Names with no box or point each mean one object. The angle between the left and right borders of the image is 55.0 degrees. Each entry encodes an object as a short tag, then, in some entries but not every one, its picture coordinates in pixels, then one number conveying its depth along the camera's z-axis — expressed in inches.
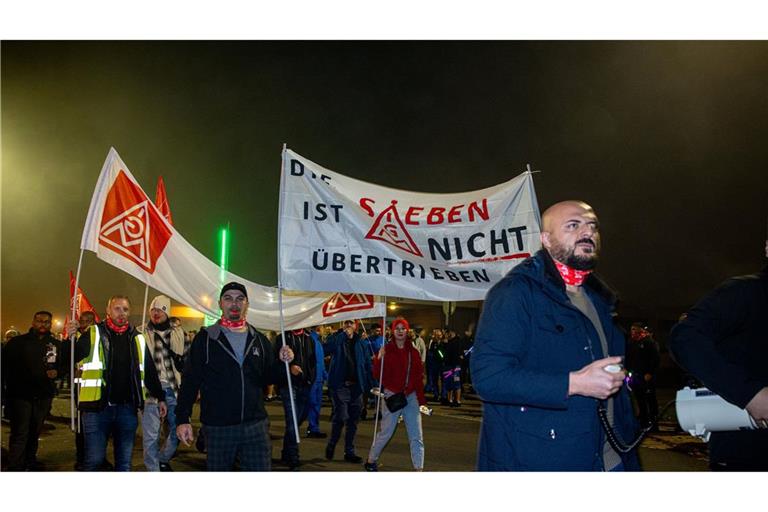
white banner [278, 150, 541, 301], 322.3
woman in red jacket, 355.3
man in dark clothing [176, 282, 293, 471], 229.0
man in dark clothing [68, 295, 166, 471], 285.0
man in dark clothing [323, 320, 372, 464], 414.0
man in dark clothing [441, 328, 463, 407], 786.8
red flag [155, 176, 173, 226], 498.6
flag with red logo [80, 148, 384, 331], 336.5
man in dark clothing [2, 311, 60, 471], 376.5
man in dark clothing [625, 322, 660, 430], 563.5
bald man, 121.9
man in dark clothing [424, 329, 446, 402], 864.4
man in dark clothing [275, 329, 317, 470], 387.5
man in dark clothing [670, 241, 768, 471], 133.0
